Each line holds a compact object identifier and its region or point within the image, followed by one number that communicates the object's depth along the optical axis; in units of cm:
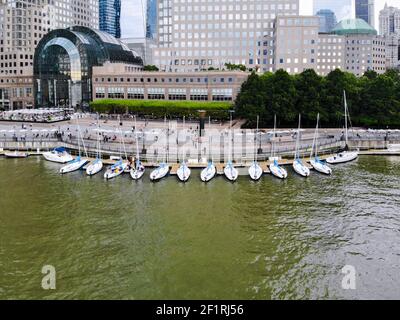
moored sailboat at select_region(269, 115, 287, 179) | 6975
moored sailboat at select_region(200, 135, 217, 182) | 6809
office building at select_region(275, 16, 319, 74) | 15281
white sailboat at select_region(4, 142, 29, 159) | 8750
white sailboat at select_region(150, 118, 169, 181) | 6831
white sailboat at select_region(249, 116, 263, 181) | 6888
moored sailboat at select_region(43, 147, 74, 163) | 8256
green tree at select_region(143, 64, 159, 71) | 16518
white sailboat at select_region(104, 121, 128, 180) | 6994
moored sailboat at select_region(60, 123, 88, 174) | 7412
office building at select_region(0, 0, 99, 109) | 16812
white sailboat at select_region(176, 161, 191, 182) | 6800
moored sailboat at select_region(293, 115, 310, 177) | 7140
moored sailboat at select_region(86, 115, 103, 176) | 7269
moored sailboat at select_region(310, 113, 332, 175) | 7292
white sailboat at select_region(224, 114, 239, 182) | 6831
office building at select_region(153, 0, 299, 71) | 16275
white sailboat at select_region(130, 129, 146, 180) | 6950
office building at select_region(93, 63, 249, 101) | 13262
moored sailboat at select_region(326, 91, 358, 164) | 8101
